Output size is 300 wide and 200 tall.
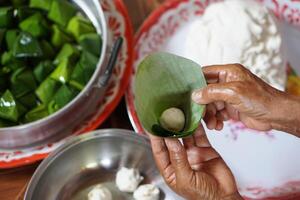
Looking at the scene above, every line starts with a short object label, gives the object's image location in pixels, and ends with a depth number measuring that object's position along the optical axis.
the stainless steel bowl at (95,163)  0.90
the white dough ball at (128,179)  0.90
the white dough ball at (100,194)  0.87
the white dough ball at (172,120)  0.77
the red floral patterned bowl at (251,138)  0.95
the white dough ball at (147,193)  0.89
